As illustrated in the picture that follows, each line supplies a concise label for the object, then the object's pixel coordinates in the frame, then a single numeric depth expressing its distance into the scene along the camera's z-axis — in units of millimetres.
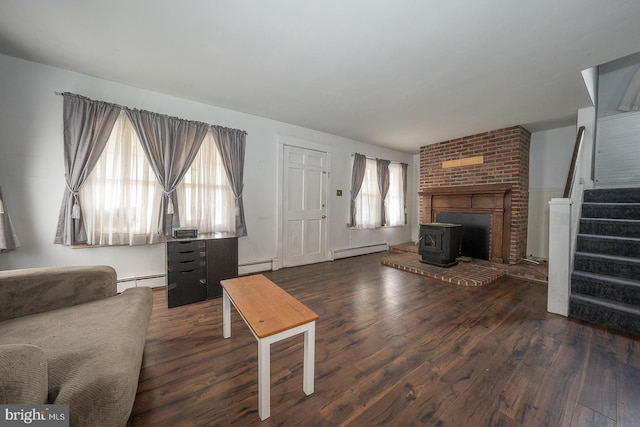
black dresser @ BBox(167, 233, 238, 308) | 2512
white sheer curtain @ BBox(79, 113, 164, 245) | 2588
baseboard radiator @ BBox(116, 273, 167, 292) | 2766
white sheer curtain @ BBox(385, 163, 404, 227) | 5688
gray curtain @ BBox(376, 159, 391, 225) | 5352
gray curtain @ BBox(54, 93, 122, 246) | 2432
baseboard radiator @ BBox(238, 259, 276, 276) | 3600
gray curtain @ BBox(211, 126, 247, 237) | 3318
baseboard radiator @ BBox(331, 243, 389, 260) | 4746
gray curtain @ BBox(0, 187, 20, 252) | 2133
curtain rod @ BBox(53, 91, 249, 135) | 2406
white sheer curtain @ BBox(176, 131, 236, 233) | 3119
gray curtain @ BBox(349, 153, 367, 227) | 4883
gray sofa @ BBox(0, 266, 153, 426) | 803
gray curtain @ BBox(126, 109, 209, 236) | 2797
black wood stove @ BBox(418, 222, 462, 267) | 3827
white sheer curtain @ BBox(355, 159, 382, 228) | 5086
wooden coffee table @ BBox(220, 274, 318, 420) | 1196
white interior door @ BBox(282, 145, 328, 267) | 4047
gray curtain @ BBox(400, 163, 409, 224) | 5910
